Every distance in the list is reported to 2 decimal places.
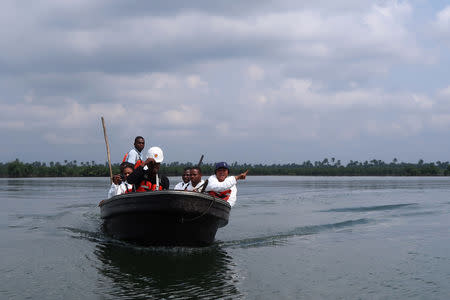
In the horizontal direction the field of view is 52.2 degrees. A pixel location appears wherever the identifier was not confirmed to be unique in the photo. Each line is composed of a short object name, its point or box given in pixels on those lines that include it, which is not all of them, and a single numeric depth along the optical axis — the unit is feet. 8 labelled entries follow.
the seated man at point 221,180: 28.38
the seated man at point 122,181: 34.01
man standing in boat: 36.01
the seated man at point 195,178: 30.71
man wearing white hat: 27.07
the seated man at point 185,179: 33.54
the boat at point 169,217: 27.07
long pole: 43.65
